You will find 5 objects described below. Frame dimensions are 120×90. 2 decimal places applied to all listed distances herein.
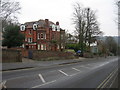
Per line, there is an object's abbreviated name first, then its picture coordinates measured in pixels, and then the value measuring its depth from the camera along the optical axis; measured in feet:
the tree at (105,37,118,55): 208.65
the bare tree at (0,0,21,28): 44.78
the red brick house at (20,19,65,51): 93.04
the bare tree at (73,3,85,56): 86.87
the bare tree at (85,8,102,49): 89.29
